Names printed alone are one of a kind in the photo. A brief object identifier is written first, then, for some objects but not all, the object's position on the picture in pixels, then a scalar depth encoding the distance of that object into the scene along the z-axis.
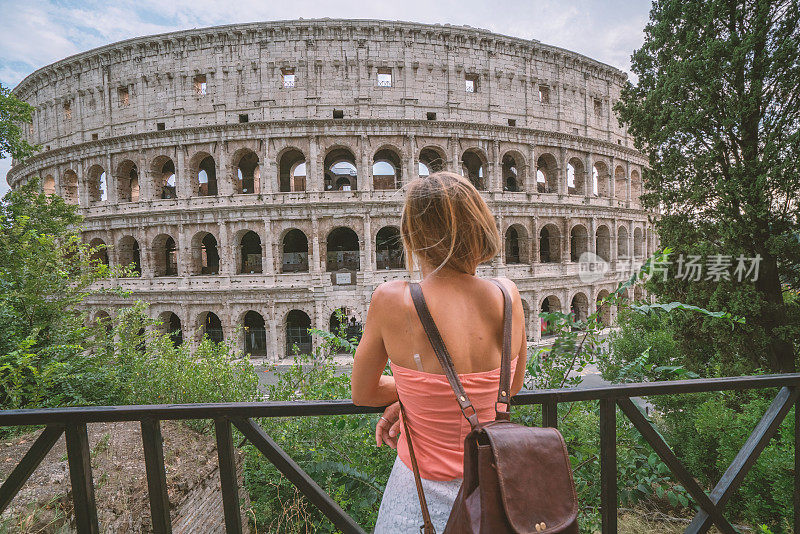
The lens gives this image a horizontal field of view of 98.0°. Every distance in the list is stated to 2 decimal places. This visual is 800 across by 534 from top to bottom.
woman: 1.22
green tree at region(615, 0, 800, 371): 8.65
